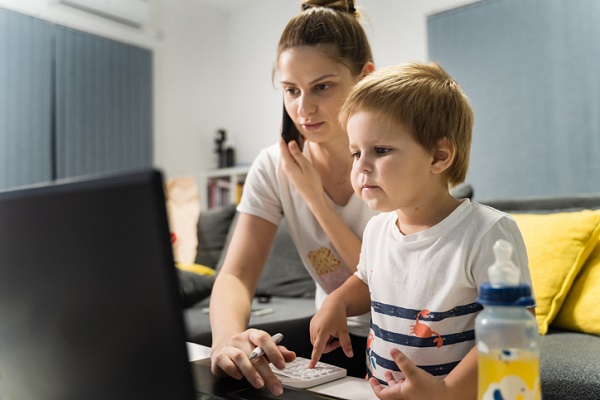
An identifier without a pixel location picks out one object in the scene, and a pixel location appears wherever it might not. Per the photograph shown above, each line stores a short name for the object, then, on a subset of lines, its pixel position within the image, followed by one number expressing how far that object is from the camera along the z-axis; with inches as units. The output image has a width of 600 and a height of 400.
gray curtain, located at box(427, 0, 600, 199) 97.6
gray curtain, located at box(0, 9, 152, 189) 131.8
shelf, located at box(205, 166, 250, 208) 156.9
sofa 47.6
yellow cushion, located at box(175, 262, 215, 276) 99.0
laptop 15.4
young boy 30.3
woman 45.6
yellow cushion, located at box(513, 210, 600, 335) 61.6
